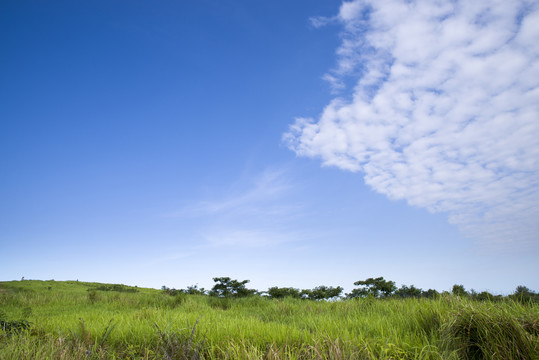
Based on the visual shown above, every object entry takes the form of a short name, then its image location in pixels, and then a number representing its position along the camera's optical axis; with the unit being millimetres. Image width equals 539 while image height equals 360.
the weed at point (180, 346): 3809
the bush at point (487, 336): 3137
